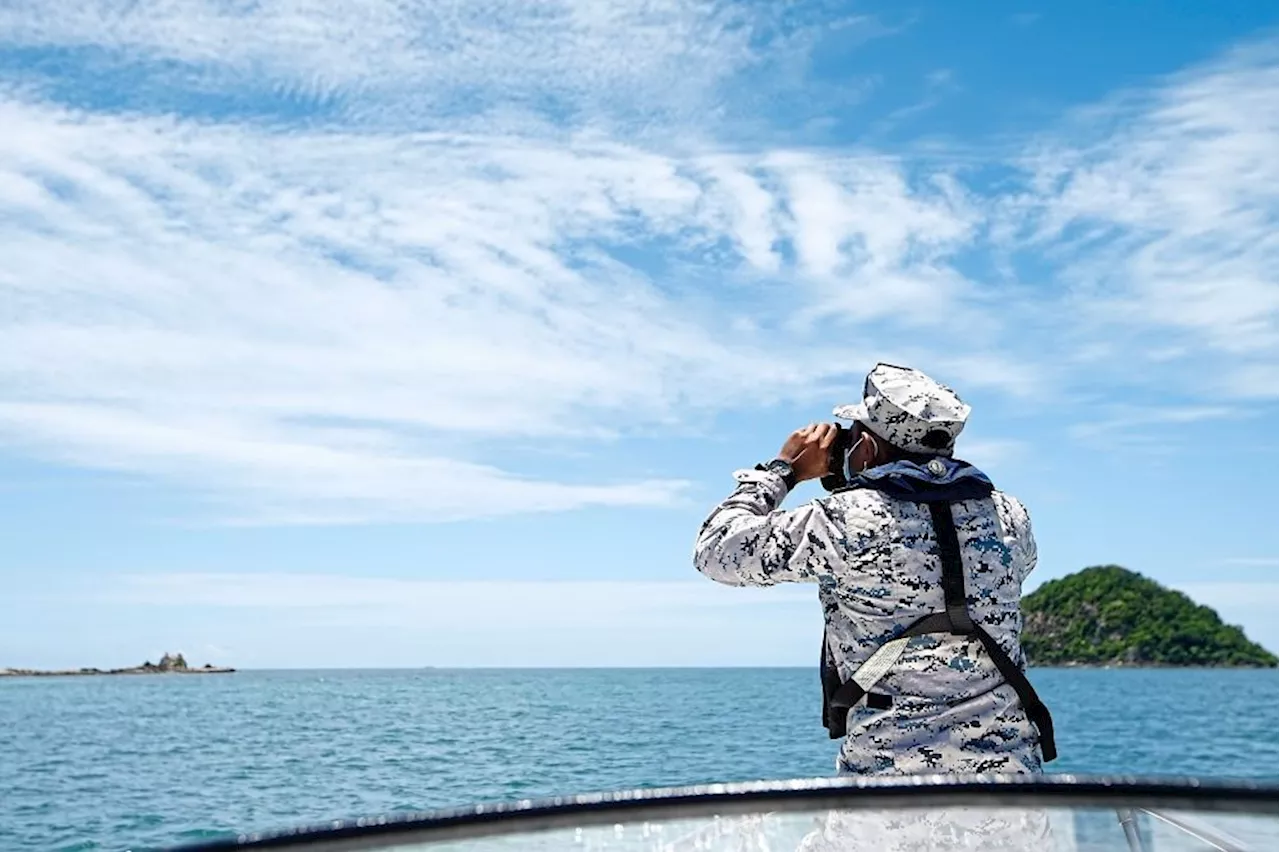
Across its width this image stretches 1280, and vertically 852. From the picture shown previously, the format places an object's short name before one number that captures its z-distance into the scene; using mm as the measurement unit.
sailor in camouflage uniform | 2912
